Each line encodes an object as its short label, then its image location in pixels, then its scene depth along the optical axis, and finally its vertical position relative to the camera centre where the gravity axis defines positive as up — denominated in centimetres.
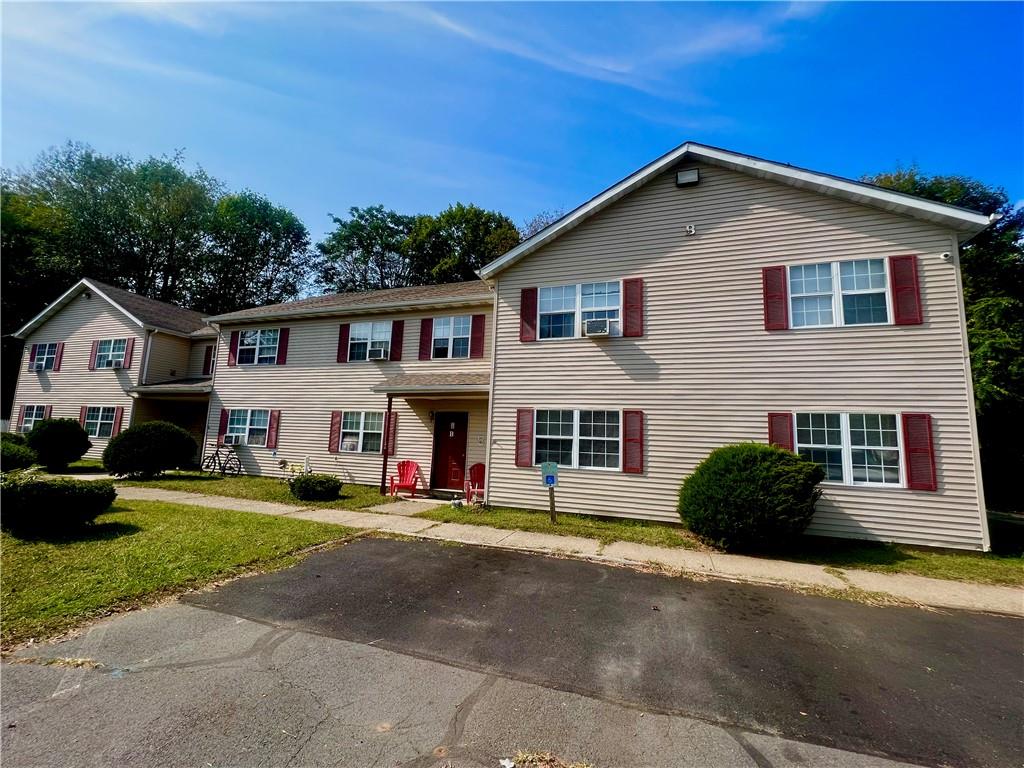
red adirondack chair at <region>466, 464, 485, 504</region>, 1187 -121
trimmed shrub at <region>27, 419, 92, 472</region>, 1524 -58
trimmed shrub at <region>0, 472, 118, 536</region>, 656 -118
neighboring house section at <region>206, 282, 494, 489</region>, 1350 +173
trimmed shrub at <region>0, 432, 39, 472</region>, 1260 -92
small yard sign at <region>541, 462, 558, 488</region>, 920 -63
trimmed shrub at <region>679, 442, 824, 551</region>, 742 -82
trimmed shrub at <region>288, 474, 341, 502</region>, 1133 -136
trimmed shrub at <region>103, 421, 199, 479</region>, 1352 -67
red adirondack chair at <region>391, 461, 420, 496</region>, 1325 -120
